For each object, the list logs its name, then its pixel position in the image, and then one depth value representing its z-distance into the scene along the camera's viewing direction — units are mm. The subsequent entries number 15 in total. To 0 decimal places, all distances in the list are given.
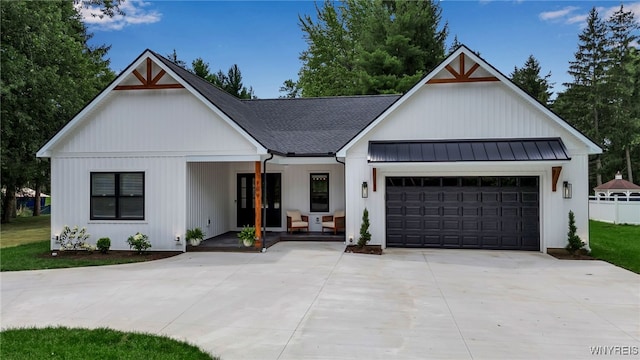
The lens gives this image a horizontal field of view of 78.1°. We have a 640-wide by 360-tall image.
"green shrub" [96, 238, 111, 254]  11172
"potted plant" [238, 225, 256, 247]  11539
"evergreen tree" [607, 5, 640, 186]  32438
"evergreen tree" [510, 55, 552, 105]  34906
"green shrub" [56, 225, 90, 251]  11398
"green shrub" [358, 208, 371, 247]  11539
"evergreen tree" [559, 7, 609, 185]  33562
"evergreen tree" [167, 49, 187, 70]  33500
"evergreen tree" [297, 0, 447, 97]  26906
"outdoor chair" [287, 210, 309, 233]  14148
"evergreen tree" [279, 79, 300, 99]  40750
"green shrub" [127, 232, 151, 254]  11062
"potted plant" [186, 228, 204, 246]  11730
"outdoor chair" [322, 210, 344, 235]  13883
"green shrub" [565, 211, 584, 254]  10641
